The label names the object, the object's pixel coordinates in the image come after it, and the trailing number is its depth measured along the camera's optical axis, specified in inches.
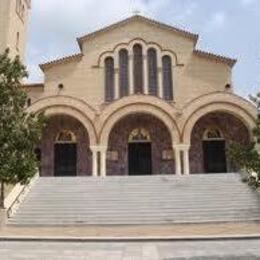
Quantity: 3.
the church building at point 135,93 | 764.0
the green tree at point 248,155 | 319.0
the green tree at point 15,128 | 344.3
